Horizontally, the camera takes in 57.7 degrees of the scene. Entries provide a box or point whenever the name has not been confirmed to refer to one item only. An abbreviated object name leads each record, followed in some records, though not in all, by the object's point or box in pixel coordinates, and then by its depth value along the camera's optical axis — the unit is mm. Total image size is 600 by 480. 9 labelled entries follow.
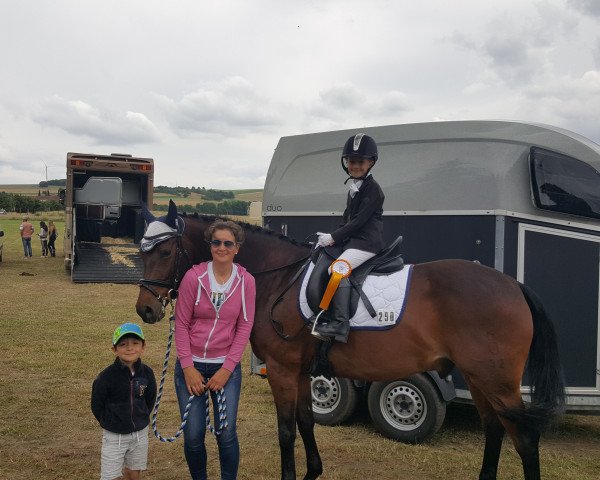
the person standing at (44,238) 27328
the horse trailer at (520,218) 5656
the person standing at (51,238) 26672
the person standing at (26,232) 24781
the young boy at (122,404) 3701
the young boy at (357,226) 4309
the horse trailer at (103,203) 18812
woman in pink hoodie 3719
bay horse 4141
